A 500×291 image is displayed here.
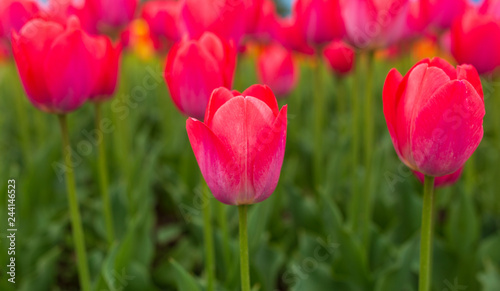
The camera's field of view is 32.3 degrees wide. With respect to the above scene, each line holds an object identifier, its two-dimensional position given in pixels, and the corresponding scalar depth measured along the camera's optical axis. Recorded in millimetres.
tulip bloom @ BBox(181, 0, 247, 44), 658
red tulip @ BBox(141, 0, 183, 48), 1099
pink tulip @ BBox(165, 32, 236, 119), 569
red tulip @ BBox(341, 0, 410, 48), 690
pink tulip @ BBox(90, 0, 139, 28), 878
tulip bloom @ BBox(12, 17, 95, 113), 580
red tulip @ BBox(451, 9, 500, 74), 661
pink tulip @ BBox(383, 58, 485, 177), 446
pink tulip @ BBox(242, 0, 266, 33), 703
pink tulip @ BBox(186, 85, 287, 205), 447
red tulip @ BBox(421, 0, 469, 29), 853
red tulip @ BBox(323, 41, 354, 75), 1280
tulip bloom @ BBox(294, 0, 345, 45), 788
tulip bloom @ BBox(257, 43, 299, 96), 1185
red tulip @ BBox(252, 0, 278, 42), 1076
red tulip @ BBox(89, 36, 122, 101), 666
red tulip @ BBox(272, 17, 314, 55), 1030
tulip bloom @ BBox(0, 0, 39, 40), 846
